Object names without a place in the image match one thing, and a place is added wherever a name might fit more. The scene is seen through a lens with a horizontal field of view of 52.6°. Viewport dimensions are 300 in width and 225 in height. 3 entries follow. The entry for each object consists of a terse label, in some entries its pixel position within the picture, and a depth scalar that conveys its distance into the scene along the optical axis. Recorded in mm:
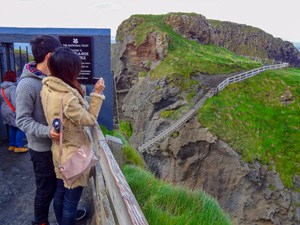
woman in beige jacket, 3174
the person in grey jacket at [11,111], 7000
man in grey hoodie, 3566
